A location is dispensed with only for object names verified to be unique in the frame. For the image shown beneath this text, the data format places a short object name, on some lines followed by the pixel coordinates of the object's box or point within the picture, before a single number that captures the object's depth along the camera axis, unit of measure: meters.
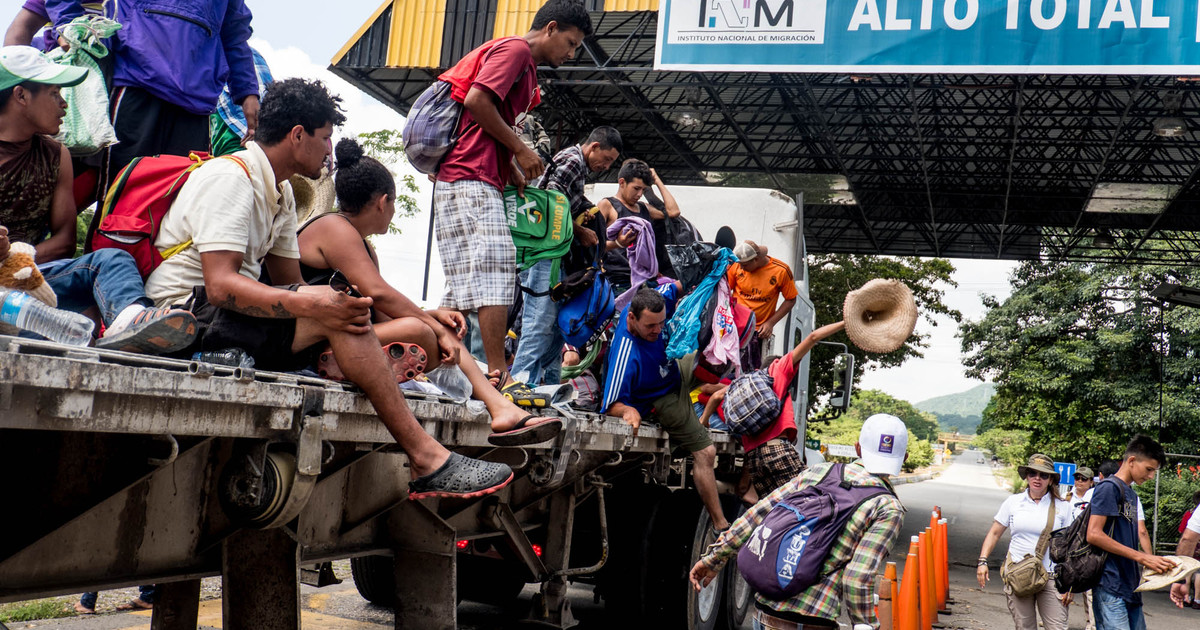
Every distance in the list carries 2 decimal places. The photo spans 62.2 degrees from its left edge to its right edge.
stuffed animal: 2.65
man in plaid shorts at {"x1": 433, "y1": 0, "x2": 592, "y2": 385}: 4.70
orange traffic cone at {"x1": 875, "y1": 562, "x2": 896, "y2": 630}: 6.39
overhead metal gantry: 16.31
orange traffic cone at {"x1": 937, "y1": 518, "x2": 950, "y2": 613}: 10.32
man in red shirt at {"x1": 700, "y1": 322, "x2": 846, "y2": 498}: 7.20
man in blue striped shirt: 5.91
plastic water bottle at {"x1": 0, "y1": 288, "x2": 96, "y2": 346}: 2.45
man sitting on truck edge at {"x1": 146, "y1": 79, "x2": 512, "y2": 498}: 2.96
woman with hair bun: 3.63
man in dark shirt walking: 6.94
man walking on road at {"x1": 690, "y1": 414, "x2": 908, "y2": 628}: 4.04
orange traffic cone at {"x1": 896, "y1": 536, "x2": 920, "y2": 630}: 6.70
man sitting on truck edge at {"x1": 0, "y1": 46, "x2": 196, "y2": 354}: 3.16
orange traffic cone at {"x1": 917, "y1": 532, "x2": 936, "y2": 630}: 7.71
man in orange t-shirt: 8.32
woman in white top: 7.41
